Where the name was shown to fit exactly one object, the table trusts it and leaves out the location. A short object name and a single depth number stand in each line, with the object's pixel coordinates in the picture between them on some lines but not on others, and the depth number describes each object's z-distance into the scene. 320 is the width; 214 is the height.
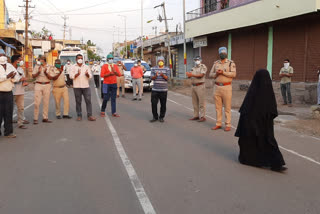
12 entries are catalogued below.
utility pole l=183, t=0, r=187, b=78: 19.07
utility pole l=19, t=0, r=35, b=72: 23.89
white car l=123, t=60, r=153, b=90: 14.90
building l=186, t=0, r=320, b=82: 11.96
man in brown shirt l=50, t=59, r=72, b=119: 7.57
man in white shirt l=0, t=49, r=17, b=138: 5.76
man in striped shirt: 7.41
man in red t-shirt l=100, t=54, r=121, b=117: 8.08
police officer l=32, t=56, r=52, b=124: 7.31
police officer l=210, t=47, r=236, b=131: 6.46
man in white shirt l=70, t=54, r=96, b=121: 7.51
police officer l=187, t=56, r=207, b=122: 7.46
